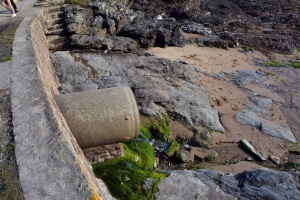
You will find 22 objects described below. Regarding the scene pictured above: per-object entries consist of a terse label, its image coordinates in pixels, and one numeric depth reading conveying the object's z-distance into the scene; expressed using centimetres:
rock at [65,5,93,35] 1212
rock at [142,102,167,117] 828
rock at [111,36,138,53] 1259
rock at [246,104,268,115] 1020
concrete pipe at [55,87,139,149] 507
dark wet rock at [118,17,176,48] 1465
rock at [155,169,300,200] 479
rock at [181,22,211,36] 1909
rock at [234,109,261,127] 933
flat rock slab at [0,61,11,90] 521
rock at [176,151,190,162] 728
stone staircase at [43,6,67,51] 1155
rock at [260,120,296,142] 891
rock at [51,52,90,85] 912
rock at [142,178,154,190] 482
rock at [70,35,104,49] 1174
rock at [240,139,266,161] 778
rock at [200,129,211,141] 819
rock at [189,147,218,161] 757
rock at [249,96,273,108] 1074
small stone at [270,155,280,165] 772
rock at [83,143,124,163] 557
